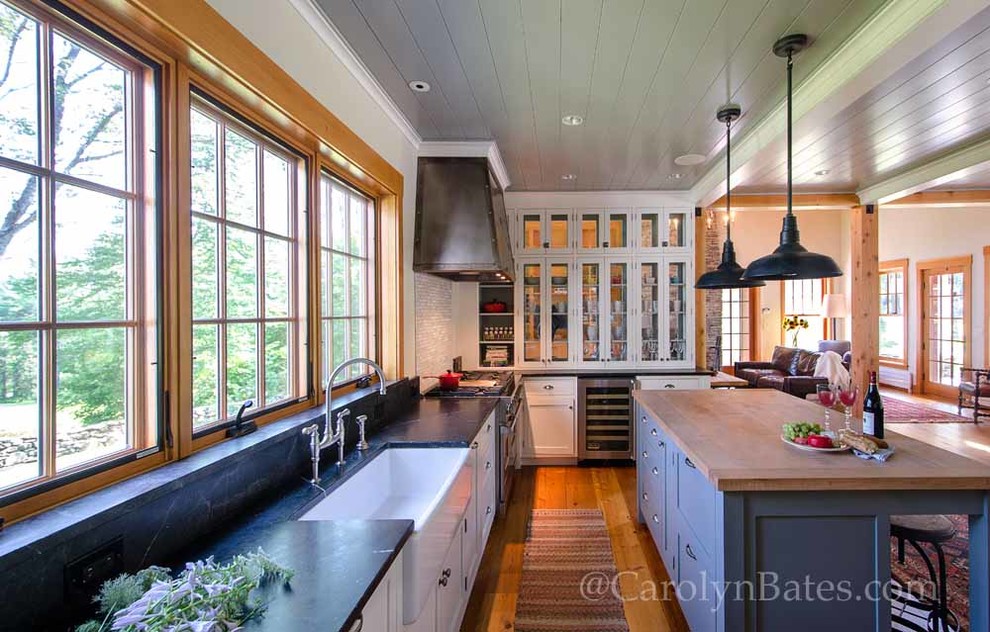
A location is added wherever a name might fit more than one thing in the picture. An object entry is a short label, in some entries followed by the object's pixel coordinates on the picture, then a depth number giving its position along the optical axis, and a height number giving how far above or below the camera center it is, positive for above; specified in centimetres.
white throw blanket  583 -65
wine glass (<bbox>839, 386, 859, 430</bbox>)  197 -35
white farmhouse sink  133 -71
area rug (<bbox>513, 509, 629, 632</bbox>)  221 -144
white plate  181 -52
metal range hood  329 +69
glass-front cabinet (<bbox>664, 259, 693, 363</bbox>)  467 +7
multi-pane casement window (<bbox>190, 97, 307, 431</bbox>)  151 +17
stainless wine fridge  444 -98
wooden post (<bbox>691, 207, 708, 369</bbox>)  466 +12
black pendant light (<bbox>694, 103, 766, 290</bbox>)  278 +27
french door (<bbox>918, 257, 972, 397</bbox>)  702 -10
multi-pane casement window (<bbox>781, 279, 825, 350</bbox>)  904 +24
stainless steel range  322 -65
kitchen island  158 -76
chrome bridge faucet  167 -47
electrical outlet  90 -52
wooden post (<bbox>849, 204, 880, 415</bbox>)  477 +19
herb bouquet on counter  76 -50
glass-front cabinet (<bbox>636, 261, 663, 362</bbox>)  467 +3
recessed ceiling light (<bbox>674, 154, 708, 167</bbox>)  366 +125
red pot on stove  349 -50
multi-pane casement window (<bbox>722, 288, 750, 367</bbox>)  908 -21
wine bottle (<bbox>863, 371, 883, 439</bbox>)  195 -42
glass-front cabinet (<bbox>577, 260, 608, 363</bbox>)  467 +4
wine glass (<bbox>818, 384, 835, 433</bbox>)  206 -37
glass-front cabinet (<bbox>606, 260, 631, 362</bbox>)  466 +4
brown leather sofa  628 -86
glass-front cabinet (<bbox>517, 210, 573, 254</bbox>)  467 +85
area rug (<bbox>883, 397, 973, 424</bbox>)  597 -134
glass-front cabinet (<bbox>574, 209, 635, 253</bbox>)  466 +86
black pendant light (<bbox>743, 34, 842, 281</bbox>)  207 +25
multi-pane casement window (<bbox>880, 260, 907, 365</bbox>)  825 +6
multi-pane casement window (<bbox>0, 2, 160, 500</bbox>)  96 +15
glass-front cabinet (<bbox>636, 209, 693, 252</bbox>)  465 +86
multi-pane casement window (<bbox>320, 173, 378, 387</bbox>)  233 +23
